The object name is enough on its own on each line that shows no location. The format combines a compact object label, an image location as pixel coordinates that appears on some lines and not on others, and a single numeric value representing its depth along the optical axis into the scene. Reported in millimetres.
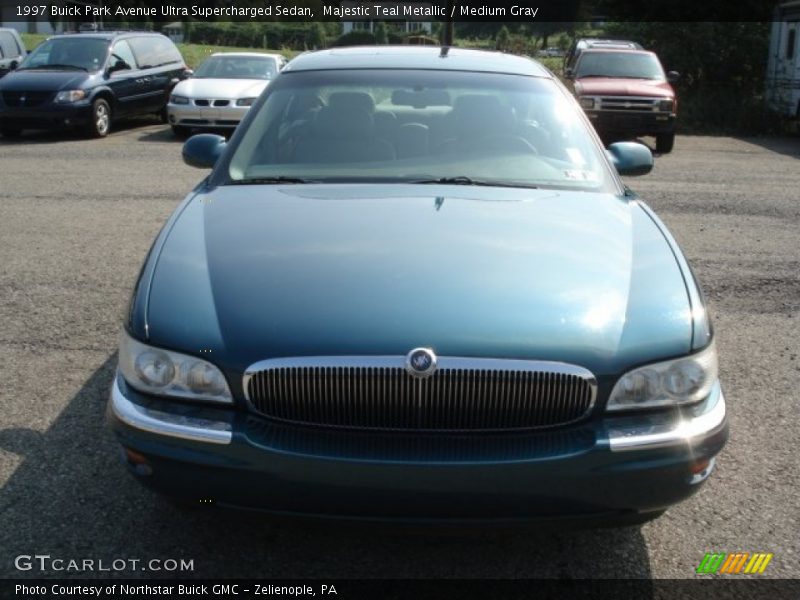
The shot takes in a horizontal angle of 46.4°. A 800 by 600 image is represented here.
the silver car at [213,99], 14766
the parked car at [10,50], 17609
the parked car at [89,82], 14430
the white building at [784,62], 18391
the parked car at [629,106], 15062
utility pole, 27398
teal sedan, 2562
